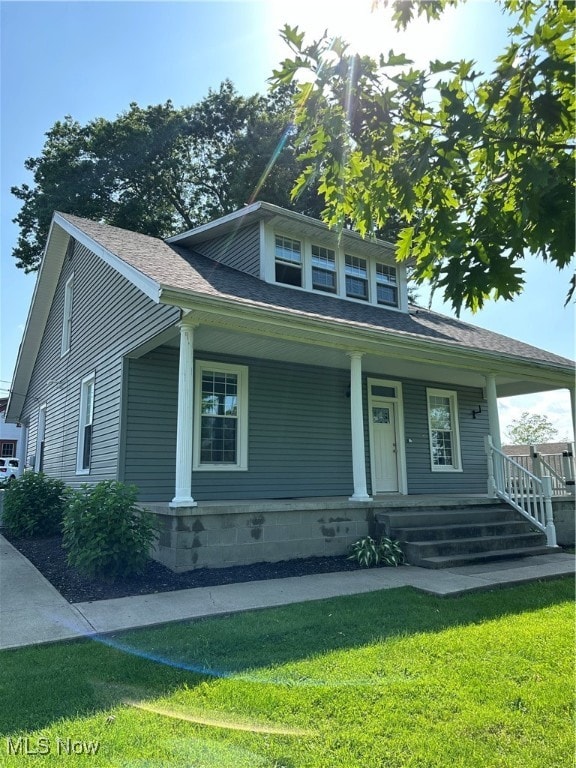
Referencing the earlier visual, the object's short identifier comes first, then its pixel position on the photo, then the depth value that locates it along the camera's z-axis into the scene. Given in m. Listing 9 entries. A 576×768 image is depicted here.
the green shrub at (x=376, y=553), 7.34
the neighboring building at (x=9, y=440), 35.75
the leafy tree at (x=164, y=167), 21.64
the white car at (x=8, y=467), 28.87
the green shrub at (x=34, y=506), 10.26
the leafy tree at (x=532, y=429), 48.97
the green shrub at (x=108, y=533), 6.06
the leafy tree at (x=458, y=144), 2.83
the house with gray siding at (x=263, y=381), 7.17
